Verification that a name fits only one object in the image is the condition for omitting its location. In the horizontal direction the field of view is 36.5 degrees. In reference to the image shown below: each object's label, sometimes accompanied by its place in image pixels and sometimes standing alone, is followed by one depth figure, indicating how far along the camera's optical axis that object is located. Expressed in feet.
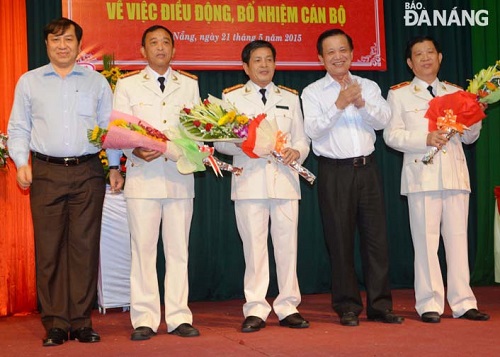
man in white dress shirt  14.76
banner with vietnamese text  19.51
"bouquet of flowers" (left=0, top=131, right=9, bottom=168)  17.11
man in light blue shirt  13.26
